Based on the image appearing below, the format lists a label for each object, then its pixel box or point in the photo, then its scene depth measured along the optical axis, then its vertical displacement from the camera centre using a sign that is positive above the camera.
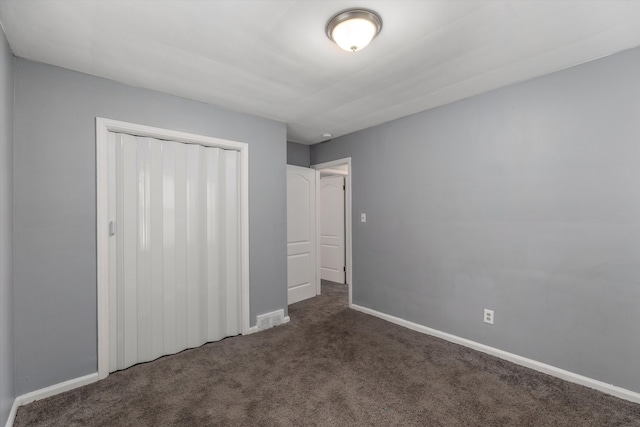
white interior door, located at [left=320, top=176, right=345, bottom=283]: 5.29 -0.22
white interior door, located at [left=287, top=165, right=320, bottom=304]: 4.18 -0.27
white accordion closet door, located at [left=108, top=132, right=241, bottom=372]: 2.40 -0.28
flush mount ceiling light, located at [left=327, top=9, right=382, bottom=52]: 1.54 +1.06
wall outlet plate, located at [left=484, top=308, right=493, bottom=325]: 2.61 -0.95
